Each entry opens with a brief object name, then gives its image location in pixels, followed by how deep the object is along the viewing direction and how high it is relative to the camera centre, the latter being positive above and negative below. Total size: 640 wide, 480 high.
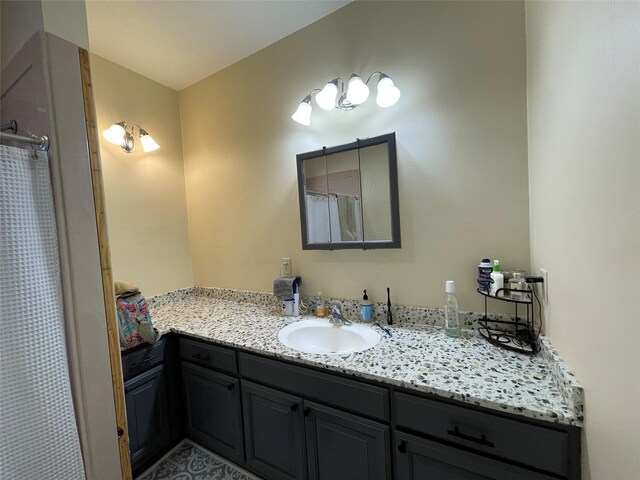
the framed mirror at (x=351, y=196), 1.44 +0.18
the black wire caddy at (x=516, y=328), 1.07 -0.51
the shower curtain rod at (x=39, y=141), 0.74 +0.30
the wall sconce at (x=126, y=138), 1.76 +0.71
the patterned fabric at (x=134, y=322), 1.38 -0.46
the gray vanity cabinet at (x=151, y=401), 1.41 -0.95
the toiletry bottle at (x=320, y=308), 1.65 -0.52
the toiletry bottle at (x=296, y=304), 1.69 -0.50
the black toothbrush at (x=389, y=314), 1.46 -0.52
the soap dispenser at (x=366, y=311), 1.50 -0.50
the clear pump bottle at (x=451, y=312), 1.25 -0.46
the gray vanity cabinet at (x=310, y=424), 1.01 -0.87
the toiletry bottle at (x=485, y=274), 1.16 -0.26
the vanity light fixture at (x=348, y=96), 1.34 +0.72
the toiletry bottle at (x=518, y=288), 1.08 -0.30
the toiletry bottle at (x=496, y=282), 1.11 -0.28
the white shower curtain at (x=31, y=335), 0.69 -0.26
